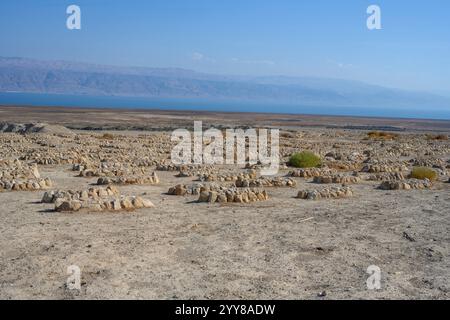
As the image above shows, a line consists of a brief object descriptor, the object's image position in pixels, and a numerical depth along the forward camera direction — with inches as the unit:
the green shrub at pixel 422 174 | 749.9
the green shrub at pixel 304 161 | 928.3
